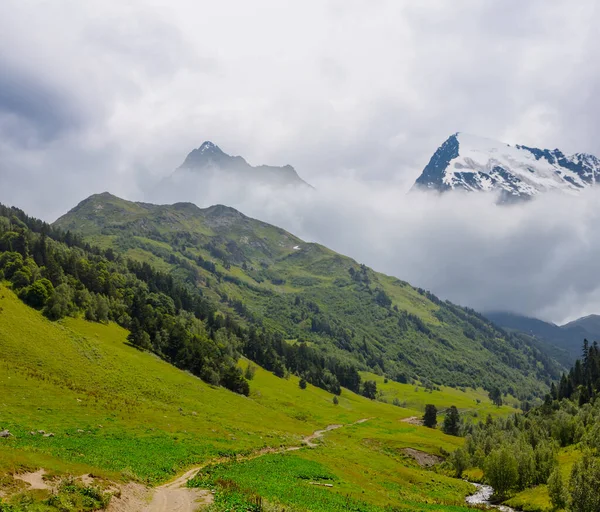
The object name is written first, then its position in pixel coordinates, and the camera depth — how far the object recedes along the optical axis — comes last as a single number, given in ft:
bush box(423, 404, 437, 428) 635.05
